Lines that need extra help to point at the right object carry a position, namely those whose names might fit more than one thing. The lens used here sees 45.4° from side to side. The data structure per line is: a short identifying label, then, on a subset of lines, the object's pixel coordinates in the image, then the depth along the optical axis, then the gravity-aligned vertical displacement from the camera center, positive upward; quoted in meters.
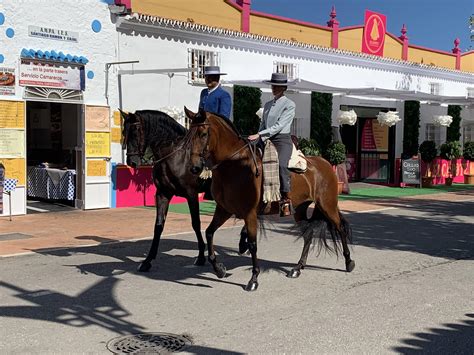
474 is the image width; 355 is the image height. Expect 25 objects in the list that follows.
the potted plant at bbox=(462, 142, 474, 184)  24.67 -0.57
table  14.37 -1.22
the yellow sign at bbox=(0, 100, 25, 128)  12.44 +0.50
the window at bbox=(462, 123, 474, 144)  27.27 +0.52
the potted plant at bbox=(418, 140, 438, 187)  22.58 -0.43
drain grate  4.59 -1.71
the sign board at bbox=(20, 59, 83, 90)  12.77 +1.45
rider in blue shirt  7.52 +0.57
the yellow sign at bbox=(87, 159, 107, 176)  14.16 -0.74
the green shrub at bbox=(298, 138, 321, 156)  18.20 -0.16
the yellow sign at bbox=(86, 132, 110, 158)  14.09 -0.15
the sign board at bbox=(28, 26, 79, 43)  12.91 +2.42
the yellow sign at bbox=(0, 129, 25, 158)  12.51 -0.15
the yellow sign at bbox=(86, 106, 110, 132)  14.04 +0.48
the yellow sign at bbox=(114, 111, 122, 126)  14.61 +0.50
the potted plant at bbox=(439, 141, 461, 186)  23.59 -0.35
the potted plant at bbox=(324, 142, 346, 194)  19.08 -0.42
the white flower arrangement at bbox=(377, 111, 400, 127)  21.56 +0.94
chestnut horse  6.23 -0.57
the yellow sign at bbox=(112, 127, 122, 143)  14.64 +0.08
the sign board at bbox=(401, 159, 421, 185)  21.91 -1.10
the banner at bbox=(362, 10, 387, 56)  23.58 +4.60
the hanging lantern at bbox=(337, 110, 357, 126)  20.34 +0.89
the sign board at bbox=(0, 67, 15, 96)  12.37 +1.21
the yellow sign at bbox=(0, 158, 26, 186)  12.58 -0.73
